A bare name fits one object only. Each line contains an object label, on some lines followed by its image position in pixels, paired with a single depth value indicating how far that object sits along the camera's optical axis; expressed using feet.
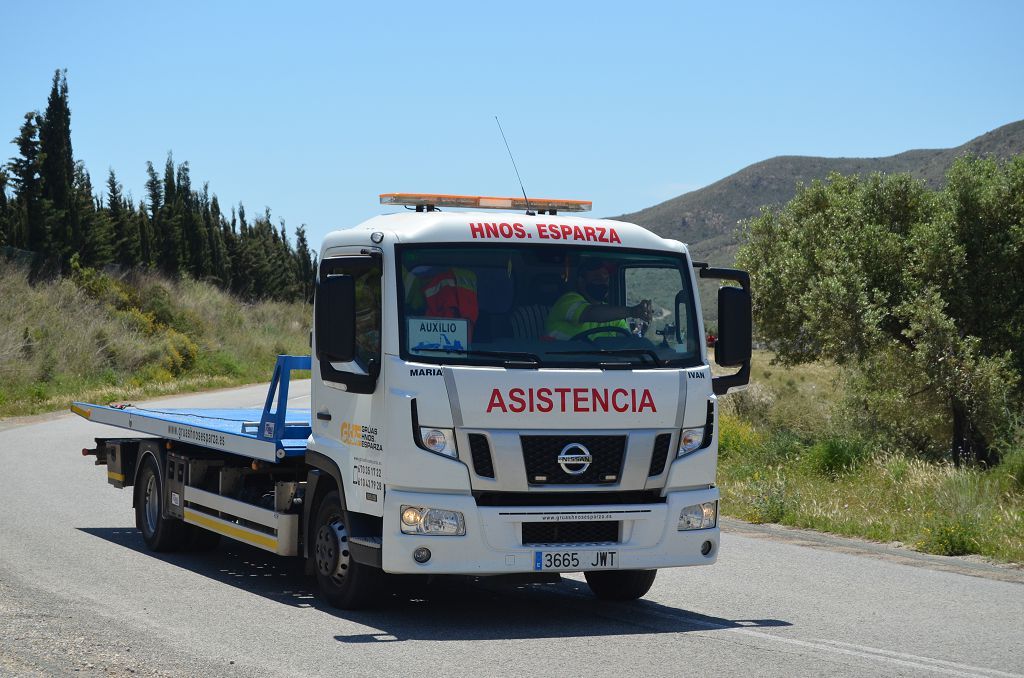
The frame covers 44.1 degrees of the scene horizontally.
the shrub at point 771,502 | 47.80
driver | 27.66
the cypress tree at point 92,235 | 178.60
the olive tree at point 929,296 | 75.20
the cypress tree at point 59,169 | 169.48
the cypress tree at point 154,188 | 253.20
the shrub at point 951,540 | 40.06
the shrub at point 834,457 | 56.85
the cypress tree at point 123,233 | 207.62
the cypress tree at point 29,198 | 165.17
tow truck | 26.12
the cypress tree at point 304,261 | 336.49
